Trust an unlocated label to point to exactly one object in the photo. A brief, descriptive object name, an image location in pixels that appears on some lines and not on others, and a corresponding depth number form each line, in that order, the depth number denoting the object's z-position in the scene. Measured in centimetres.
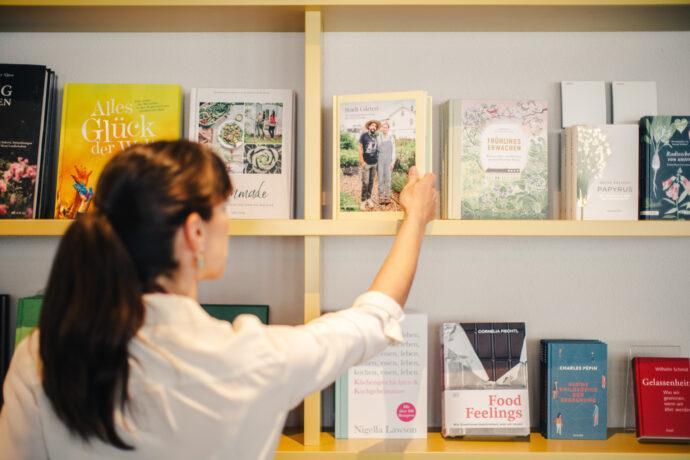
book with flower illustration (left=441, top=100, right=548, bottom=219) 149
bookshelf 140
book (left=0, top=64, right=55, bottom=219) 151
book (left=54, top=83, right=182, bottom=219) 155
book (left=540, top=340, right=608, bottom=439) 150
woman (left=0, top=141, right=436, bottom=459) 91
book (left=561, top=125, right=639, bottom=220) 147
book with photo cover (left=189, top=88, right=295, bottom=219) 157
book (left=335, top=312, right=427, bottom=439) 149
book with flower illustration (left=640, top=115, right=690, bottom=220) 146
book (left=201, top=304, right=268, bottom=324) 155
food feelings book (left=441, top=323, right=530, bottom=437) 148
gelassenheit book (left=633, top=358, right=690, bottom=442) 148
